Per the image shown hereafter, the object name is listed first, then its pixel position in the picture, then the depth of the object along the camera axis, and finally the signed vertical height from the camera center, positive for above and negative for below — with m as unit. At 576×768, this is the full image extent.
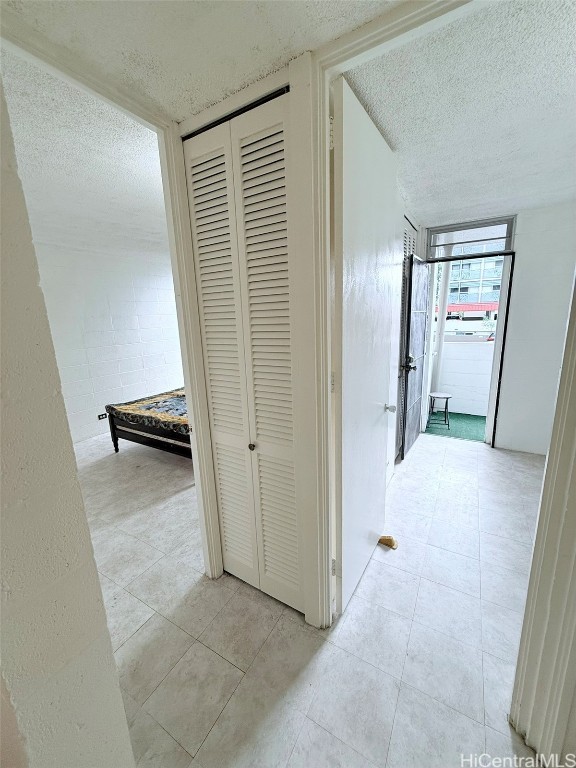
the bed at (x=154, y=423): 2.92 -0.99
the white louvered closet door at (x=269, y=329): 1.16 -0.04
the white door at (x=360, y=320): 1.14 -0.01
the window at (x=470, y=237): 3.06 +0.85
